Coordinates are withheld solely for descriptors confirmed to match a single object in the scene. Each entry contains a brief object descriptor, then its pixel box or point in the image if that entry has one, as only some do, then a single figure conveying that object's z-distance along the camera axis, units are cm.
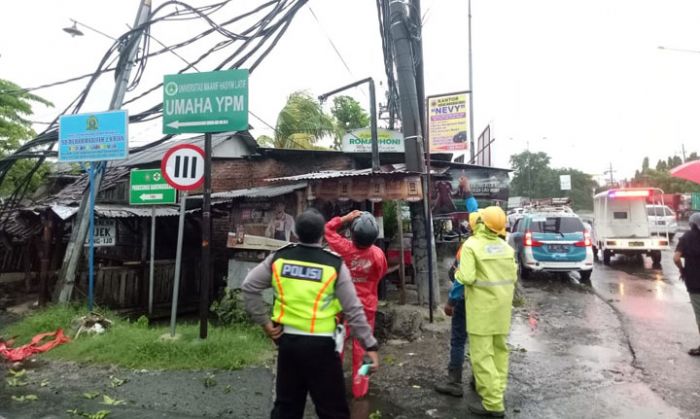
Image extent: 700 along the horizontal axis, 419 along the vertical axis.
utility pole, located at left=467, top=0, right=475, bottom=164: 1799
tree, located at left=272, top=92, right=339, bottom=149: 1575
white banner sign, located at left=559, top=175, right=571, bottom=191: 4541
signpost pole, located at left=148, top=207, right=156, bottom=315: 715
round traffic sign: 559
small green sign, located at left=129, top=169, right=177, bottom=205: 681
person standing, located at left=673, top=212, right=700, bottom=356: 564
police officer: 269
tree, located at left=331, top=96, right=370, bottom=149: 2041
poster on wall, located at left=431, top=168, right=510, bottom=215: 1320
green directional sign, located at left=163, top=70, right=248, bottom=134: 561
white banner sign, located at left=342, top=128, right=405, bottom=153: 1183
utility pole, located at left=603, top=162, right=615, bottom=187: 5538
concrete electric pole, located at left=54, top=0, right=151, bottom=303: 752
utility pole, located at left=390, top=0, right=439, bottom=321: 723
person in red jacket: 431
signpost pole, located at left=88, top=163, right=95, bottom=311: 701
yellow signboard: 1244
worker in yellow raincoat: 390
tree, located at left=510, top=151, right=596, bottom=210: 5875
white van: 1397
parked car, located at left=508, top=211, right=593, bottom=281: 1118
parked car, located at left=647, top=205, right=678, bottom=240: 1733
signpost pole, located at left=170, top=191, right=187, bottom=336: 573
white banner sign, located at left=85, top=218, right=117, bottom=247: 830
